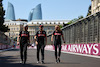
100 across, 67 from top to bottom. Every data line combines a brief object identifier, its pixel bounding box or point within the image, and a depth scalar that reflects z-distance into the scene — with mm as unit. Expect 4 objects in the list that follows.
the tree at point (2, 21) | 57975
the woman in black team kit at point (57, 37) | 11047
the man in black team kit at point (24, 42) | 10492
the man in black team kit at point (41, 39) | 10797
